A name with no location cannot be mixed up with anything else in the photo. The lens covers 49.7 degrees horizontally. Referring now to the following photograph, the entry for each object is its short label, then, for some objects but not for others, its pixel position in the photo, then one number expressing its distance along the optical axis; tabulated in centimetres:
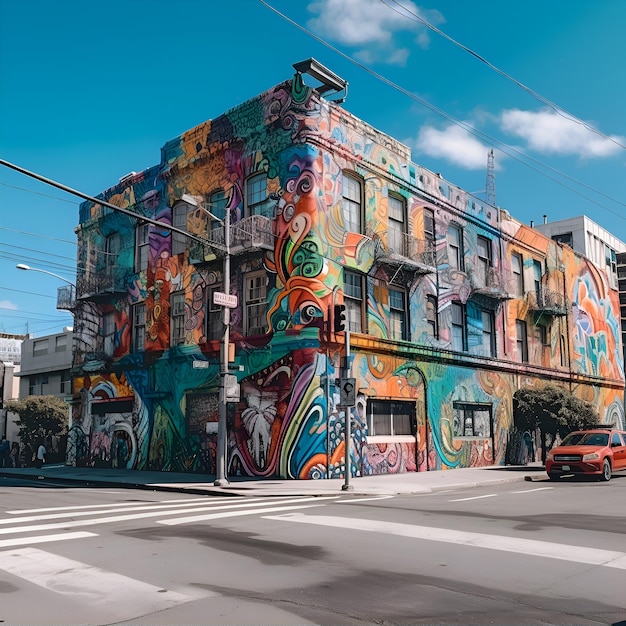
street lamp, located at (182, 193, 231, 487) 1905
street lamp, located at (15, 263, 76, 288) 2472
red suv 2009
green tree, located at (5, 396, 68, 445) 3516
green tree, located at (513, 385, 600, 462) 2928
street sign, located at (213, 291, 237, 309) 1892
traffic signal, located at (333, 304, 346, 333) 1873
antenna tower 5453
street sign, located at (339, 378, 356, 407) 1794
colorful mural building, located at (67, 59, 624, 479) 2219
